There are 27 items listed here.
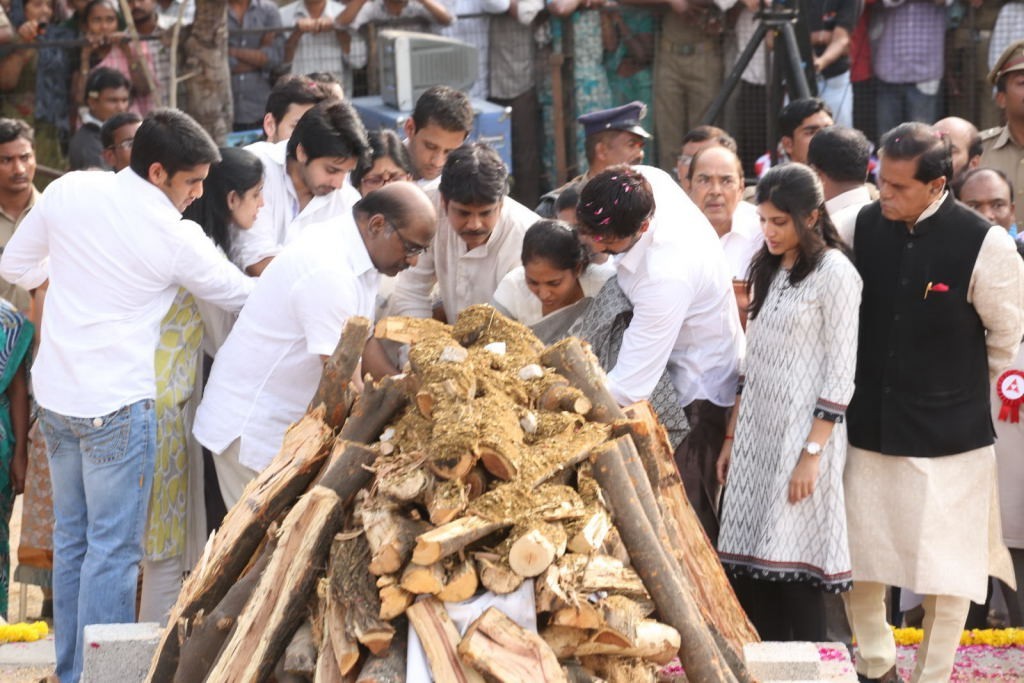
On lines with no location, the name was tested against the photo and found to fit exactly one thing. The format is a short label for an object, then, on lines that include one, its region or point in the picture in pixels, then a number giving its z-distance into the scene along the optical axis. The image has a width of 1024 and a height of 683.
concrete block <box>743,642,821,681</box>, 8.94
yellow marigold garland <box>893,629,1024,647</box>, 11.85
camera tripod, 17.43
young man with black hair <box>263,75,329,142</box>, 13.53
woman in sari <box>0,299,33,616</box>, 11.92
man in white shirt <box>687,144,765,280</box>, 12.78
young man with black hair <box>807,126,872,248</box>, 11.71
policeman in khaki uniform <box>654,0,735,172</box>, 19.53
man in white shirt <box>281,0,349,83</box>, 19.90
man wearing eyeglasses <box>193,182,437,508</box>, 9.99
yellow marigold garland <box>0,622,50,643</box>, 11.60
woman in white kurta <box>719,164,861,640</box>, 10.21
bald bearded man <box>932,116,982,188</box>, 13.87
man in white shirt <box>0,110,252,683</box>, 10.30
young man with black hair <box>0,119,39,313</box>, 13.16
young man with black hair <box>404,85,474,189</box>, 12.65
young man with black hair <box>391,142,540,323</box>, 10.80
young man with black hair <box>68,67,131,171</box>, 17.69
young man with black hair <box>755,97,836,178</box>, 14.90
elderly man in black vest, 10.27
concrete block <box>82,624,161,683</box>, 9.32
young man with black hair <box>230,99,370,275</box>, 11.64
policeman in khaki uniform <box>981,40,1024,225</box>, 14.83
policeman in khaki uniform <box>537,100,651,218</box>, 13.52
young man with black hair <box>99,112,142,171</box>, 14.35
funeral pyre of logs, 7.35
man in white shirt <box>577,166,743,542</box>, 10.08
